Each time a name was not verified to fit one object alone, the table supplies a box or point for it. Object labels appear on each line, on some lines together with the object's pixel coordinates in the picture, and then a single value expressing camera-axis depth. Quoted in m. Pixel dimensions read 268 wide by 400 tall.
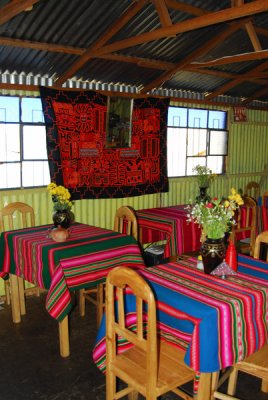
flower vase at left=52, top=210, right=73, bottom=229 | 3.67
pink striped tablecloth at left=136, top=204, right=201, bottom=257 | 4.40
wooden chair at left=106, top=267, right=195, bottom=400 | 2.00
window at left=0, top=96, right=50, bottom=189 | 4.44
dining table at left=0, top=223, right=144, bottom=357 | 3.09
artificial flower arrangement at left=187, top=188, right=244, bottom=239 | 2.57
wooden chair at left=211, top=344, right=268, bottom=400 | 2.27
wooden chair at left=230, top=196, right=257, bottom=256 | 4.84
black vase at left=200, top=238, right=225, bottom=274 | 2.55
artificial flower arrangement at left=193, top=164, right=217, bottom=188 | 5.10
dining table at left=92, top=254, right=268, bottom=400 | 2.04
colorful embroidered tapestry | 4.70
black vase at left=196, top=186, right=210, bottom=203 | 5.06
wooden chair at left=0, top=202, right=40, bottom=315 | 4.01
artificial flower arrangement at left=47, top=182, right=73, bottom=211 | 3.61
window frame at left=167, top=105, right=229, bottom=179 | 6.26
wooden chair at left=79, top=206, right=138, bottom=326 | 3.68
